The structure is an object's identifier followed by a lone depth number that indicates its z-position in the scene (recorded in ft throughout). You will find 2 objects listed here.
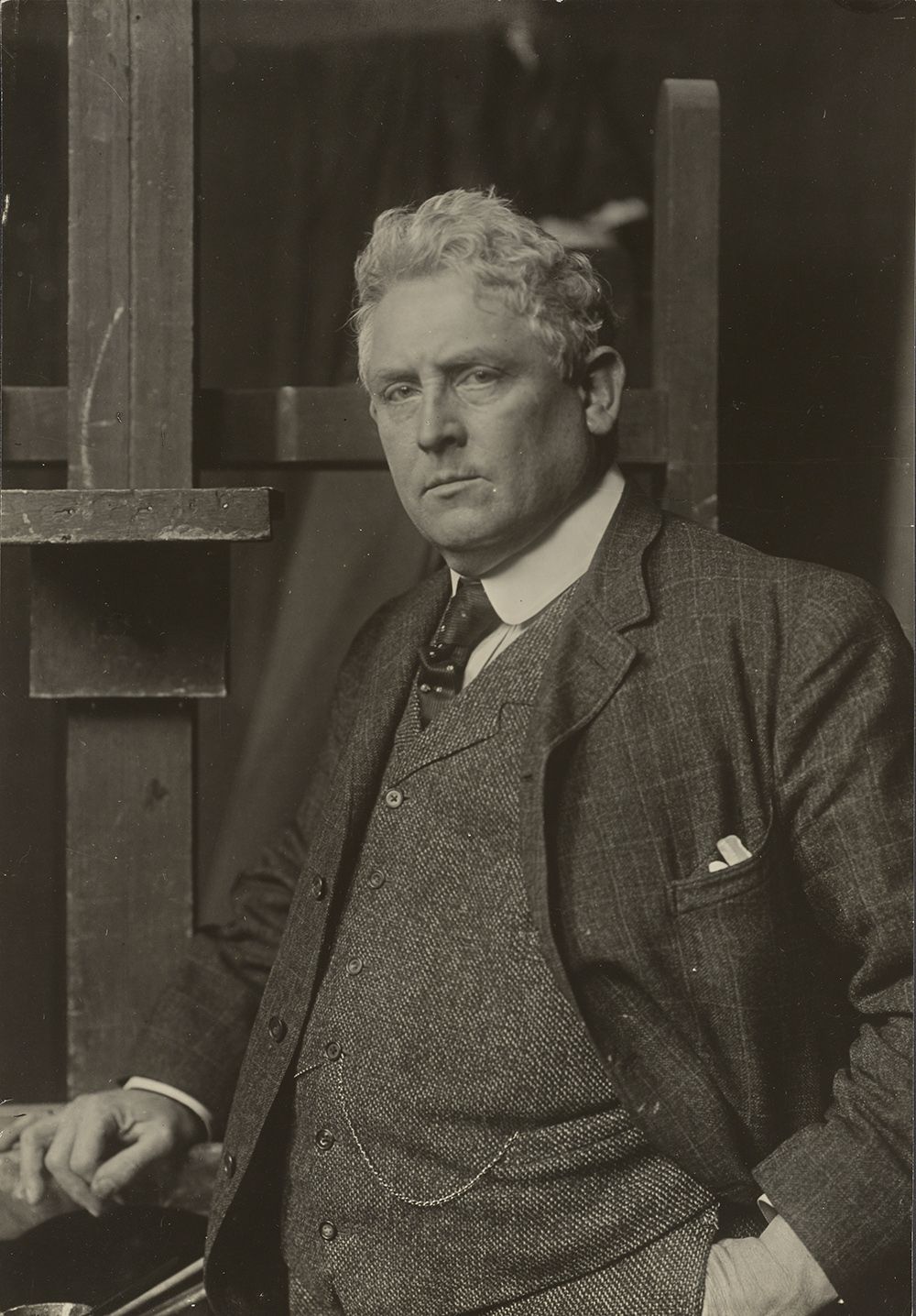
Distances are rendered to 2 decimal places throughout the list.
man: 4.45
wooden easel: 5.55
